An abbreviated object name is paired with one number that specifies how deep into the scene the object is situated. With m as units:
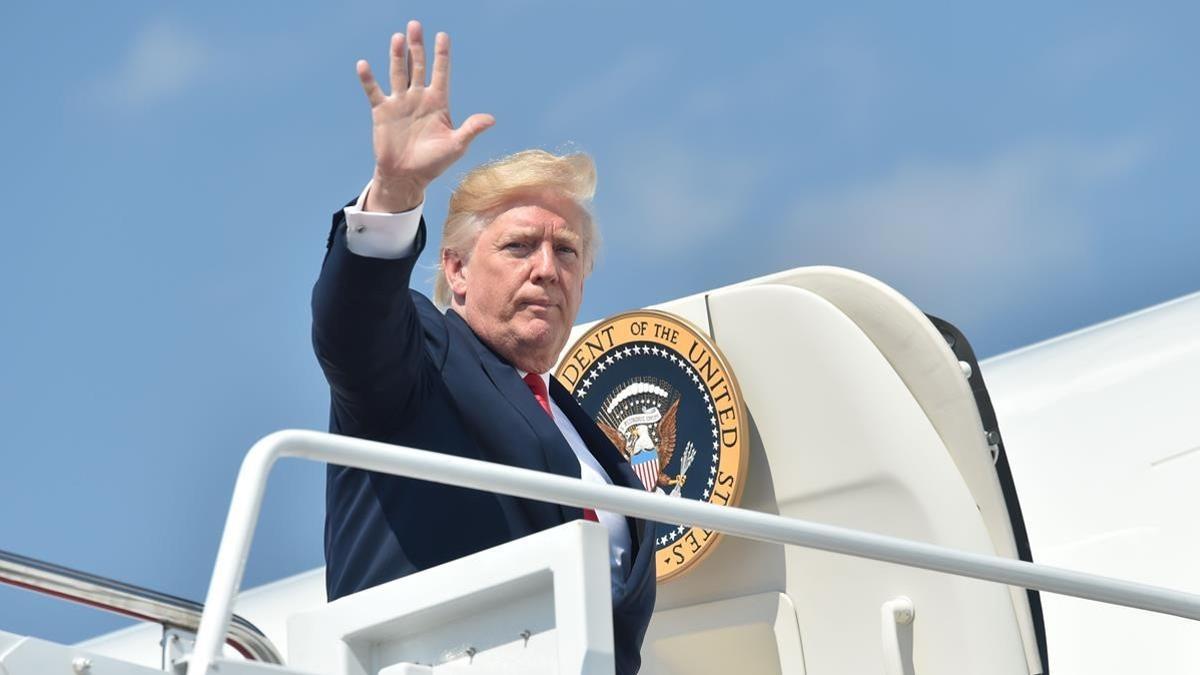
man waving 5.82
